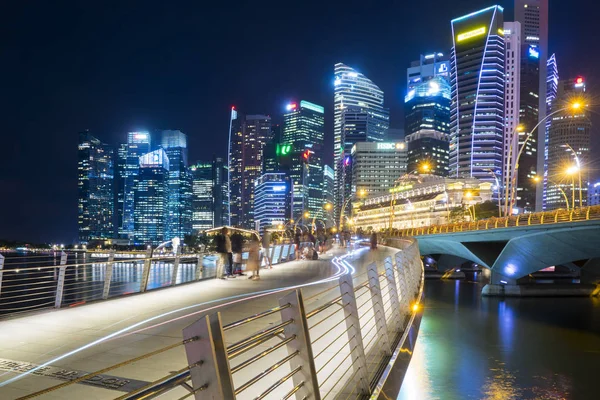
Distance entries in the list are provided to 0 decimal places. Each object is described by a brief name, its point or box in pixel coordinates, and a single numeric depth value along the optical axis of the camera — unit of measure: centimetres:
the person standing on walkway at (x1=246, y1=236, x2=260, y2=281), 1866
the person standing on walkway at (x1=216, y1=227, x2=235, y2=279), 1847
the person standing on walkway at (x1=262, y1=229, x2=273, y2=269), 2303
